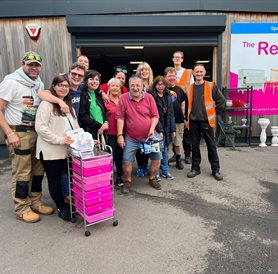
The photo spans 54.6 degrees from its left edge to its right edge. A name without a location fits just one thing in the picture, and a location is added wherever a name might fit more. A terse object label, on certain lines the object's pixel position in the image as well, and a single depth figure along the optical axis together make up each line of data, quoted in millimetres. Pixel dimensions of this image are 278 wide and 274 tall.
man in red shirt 3777
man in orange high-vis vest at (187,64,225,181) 4348
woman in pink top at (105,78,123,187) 3982
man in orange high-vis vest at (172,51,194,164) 5172
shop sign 6254
